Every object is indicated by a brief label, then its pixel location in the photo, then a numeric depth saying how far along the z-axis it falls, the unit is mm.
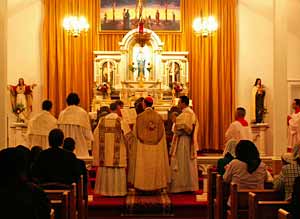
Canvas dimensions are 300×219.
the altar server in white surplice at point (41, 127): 11664
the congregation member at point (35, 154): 7059
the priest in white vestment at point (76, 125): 11438
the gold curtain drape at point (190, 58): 18219
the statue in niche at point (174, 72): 17625
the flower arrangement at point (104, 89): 16875
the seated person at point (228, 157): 8266
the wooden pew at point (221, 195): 7673
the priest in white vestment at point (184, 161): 11055
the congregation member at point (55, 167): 7293
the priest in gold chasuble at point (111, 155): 10766
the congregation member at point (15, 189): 4363
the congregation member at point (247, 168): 7149
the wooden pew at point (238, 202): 6586
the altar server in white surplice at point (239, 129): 11977
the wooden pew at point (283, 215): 4621
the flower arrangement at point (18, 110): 16797
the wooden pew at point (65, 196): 5919
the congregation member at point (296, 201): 4934
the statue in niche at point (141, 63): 17500
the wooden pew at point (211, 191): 8680
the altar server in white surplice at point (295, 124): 14789
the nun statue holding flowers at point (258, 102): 17406
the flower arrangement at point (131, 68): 17402
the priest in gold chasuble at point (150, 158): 10758
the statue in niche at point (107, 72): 17562
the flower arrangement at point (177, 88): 17094
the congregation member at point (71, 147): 8269
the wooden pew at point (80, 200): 7768
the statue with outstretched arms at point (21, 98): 16875
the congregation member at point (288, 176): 6082
